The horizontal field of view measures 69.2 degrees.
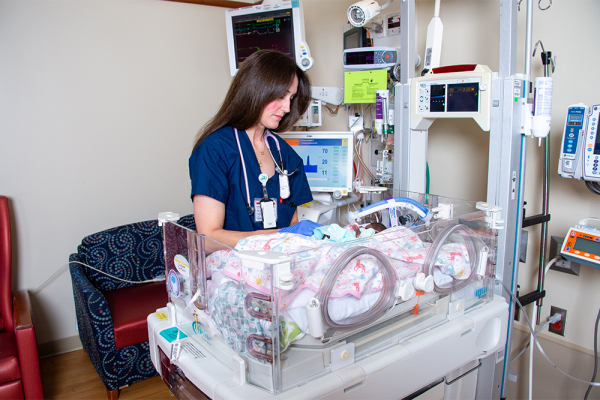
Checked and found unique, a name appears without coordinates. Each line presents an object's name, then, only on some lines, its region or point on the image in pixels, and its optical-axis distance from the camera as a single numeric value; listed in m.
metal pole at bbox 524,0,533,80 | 1.52
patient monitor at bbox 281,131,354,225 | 2.78
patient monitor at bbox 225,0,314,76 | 2.55
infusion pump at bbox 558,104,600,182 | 1.63
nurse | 1.43
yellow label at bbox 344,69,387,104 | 2.45
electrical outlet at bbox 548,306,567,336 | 2.04
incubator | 0.89
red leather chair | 1.92
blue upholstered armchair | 2.12
